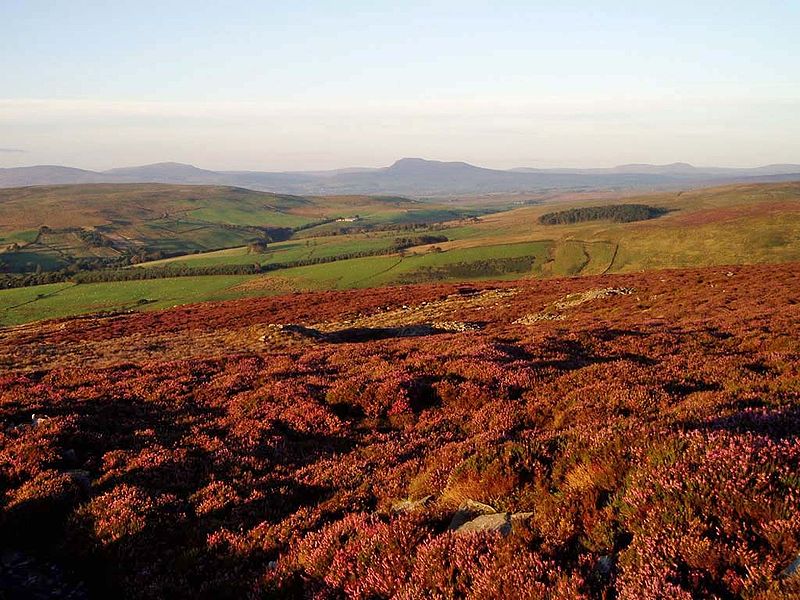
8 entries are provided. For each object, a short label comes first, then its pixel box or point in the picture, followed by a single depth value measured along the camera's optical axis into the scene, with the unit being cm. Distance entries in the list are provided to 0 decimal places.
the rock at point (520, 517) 622
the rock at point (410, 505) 740
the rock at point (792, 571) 429
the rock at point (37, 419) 1321
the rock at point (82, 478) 952
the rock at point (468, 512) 664
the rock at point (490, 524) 613
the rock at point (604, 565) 511
